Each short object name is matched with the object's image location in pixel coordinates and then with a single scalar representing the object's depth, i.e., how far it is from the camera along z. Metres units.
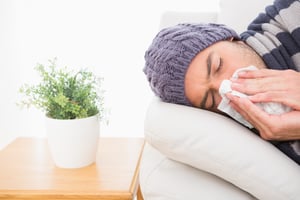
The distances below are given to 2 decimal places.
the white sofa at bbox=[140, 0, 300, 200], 0.84
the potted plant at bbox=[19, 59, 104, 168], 1.13
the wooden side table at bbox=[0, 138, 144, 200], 1.08
